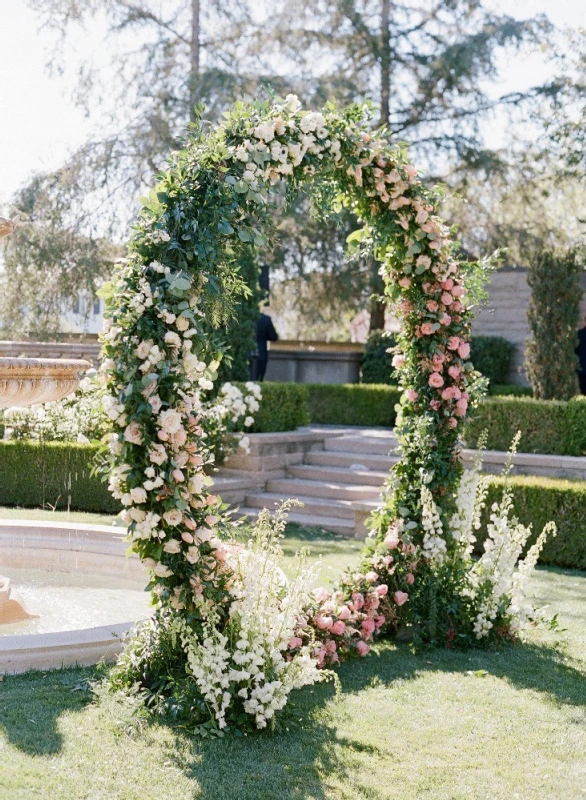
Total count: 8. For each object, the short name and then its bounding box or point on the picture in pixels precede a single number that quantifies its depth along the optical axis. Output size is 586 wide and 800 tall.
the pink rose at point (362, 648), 4.79
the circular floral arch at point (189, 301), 3.80
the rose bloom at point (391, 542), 5.27
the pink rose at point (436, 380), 5.24
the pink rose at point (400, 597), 5.12
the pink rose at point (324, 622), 4.65
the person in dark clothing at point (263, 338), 13.08
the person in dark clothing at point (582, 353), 13.09
